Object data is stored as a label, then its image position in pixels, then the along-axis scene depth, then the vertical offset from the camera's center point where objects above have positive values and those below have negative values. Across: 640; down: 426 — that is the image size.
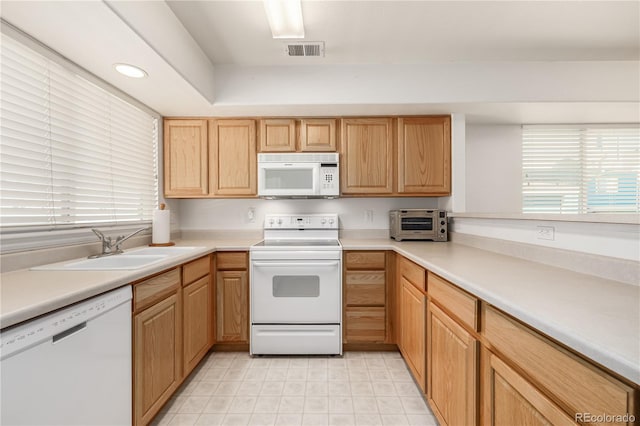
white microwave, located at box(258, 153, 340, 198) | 2.62 +0.32
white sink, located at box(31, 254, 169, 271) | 1.43 -0.31
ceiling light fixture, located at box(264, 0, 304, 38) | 1.58 +1.14
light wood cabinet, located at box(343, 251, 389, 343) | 2.38 -0.74
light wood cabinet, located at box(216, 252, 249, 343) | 2.37 -0.73
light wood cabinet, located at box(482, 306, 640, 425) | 0.58 -0.40
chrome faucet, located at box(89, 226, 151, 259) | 1.78 -0.22
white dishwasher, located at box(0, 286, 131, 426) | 0.82 -0.53
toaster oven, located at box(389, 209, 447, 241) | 2.64 -0.14
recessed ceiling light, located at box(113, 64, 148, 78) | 1.74 +0.89
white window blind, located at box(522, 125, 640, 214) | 3.13 +0.45
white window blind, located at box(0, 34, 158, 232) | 1.37 +0.37
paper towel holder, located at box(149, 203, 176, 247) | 2.34 -0.28
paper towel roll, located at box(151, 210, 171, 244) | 2.34 -0.13
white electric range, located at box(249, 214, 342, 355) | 2.31 -0.74
